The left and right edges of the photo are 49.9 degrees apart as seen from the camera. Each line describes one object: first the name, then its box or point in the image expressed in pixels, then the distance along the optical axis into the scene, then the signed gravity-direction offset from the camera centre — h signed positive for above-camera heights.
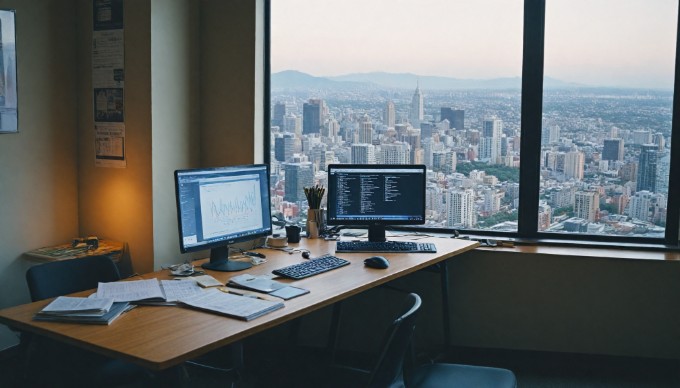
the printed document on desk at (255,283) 3.17 -0.68
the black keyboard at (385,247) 4.01 -0.64
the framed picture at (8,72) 4.11 +0.31
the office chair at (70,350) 2.92 -0.90
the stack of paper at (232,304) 2.80 -0.69
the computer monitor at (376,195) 4.23 -0.37
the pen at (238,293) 3.06 -0.70
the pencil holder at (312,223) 4.38 -0.55
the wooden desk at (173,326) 2.42 -0.72
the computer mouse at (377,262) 3.61 -0.65
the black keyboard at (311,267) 3.42 -0.66
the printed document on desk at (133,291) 2.94 -0.67
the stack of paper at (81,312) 2.68 -0.68
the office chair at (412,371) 2.43 -0.97
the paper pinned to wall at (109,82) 4.39 +0.28
